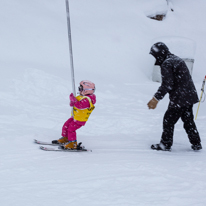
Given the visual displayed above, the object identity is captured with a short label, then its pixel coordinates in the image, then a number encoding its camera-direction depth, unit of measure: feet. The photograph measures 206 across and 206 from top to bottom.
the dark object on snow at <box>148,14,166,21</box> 109.62
